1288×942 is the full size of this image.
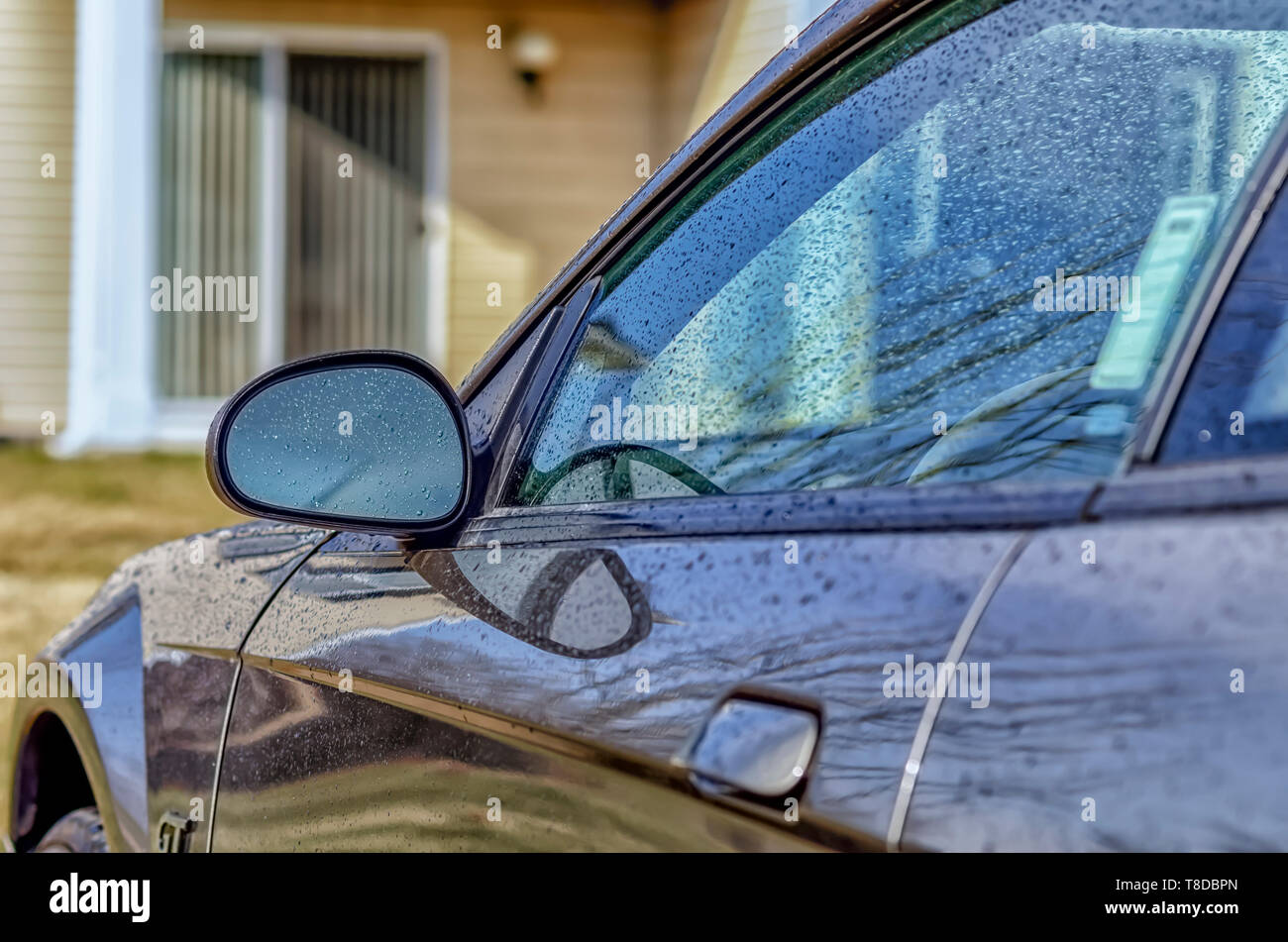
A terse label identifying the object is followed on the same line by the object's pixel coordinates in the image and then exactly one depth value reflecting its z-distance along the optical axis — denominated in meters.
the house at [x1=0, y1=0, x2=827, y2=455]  10.27
